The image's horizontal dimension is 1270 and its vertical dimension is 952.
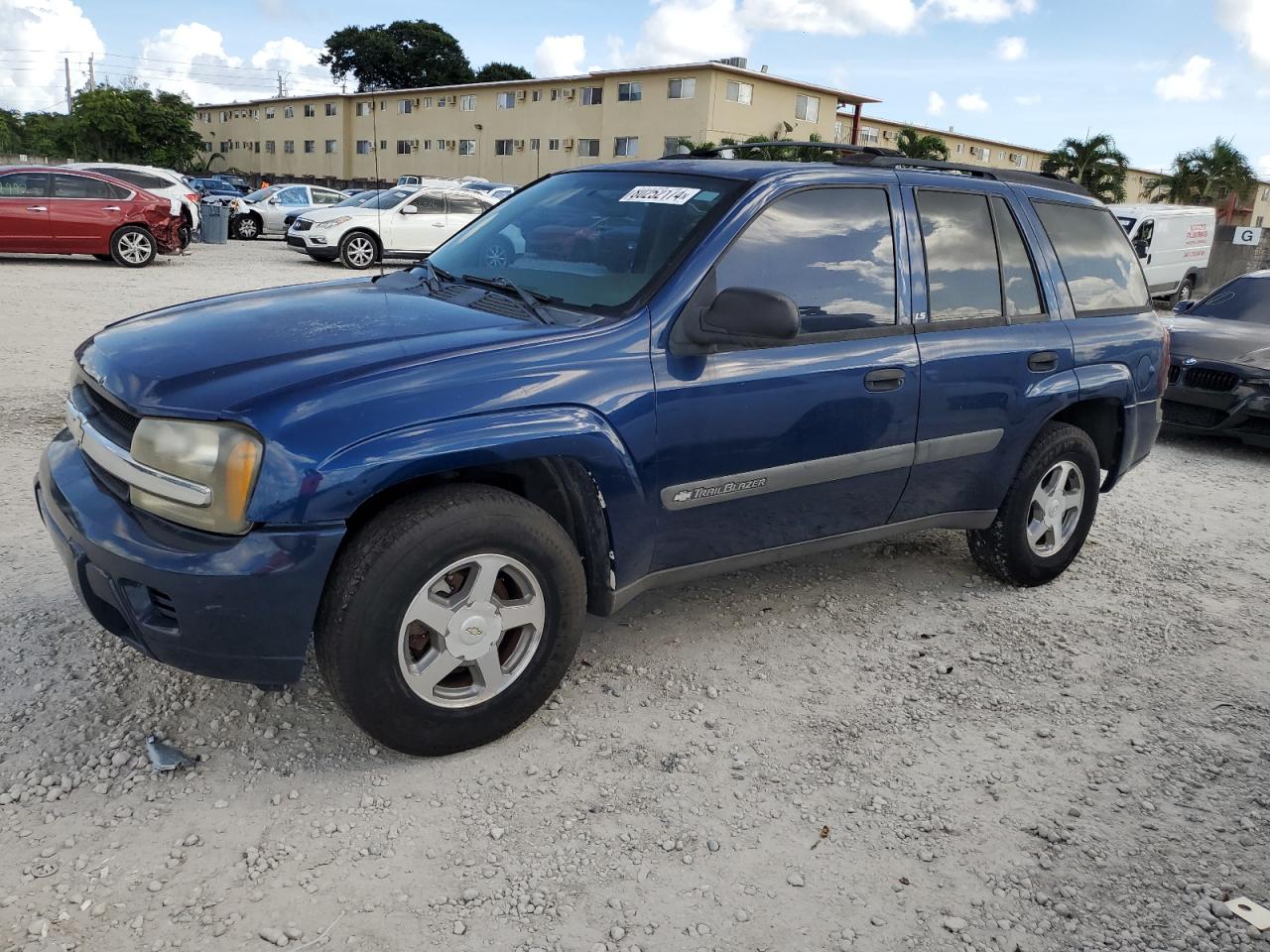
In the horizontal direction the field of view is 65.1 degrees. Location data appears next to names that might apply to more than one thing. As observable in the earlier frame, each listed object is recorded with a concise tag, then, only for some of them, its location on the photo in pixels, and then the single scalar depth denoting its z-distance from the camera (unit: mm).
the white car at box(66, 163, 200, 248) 18500
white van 19578
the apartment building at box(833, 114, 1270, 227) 56312
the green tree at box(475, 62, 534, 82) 79438
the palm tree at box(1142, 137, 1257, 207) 44062
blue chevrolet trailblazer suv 2607
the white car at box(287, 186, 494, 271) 18391
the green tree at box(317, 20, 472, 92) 79500
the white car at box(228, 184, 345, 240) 25141
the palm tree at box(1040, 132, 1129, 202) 44469
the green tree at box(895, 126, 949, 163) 44219
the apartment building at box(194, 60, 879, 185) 46594
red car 15297
